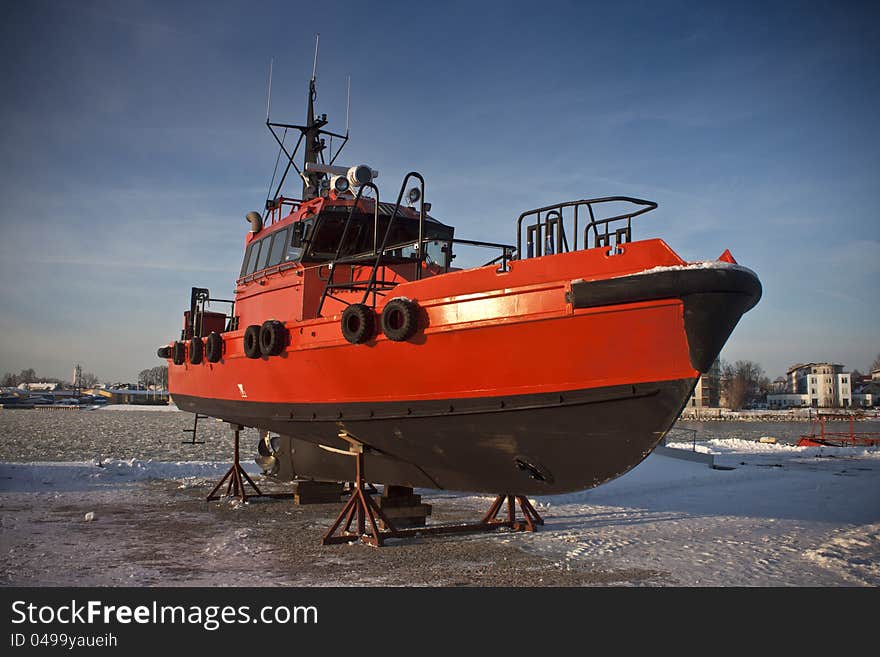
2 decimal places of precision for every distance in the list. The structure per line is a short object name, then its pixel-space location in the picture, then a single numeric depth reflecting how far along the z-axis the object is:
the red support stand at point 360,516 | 7.46
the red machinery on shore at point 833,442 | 23.70
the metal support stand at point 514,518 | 8.51
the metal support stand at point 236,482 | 10.81
